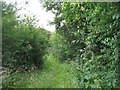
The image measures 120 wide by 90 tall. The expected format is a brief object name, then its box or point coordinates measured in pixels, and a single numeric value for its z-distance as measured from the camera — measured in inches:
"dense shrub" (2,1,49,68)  97.0
